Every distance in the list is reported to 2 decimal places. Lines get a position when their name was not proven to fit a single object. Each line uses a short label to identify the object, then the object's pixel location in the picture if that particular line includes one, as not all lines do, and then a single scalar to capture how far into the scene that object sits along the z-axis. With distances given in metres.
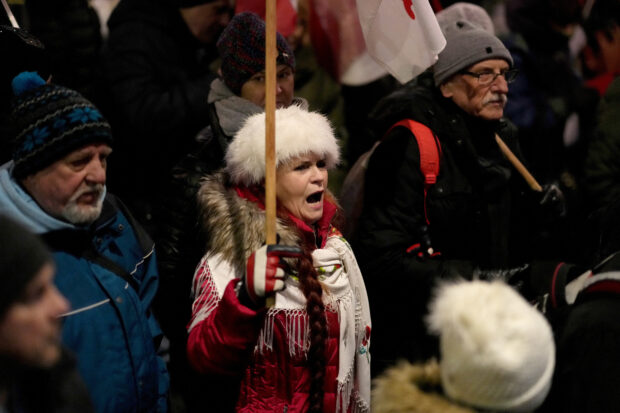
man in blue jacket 6.02
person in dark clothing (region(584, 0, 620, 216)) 10.74
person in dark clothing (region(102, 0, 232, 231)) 8.98
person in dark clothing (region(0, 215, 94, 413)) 4.19
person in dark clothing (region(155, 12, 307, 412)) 7.75
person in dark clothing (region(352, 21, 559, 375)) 8.02
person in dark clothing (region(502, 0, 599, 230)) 11.45
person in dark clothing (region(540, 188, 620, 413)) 5.05
